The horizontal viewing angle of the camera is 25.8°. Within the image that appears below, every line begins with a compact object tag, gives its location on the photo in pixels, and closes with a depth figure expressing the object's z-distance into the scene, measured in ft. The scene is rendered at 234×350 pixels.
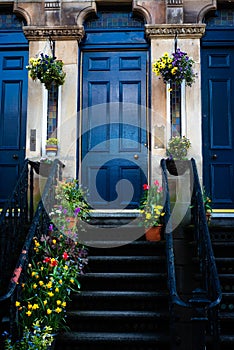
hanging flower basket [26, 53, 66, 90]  22.70
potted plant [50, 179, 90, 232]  19.74
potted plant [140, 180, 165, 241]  19.81
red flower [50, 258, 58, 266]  16.72
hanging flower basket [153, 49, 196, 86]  22.44
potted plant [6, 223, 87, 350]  15.21
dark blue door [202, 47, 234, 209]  23.35
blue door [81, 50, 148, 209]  23.72
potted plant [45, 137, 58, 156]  22.88
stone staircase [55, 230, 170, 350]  15.66
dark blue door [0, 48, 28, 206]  23.84
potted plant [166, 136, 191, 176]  21.65
